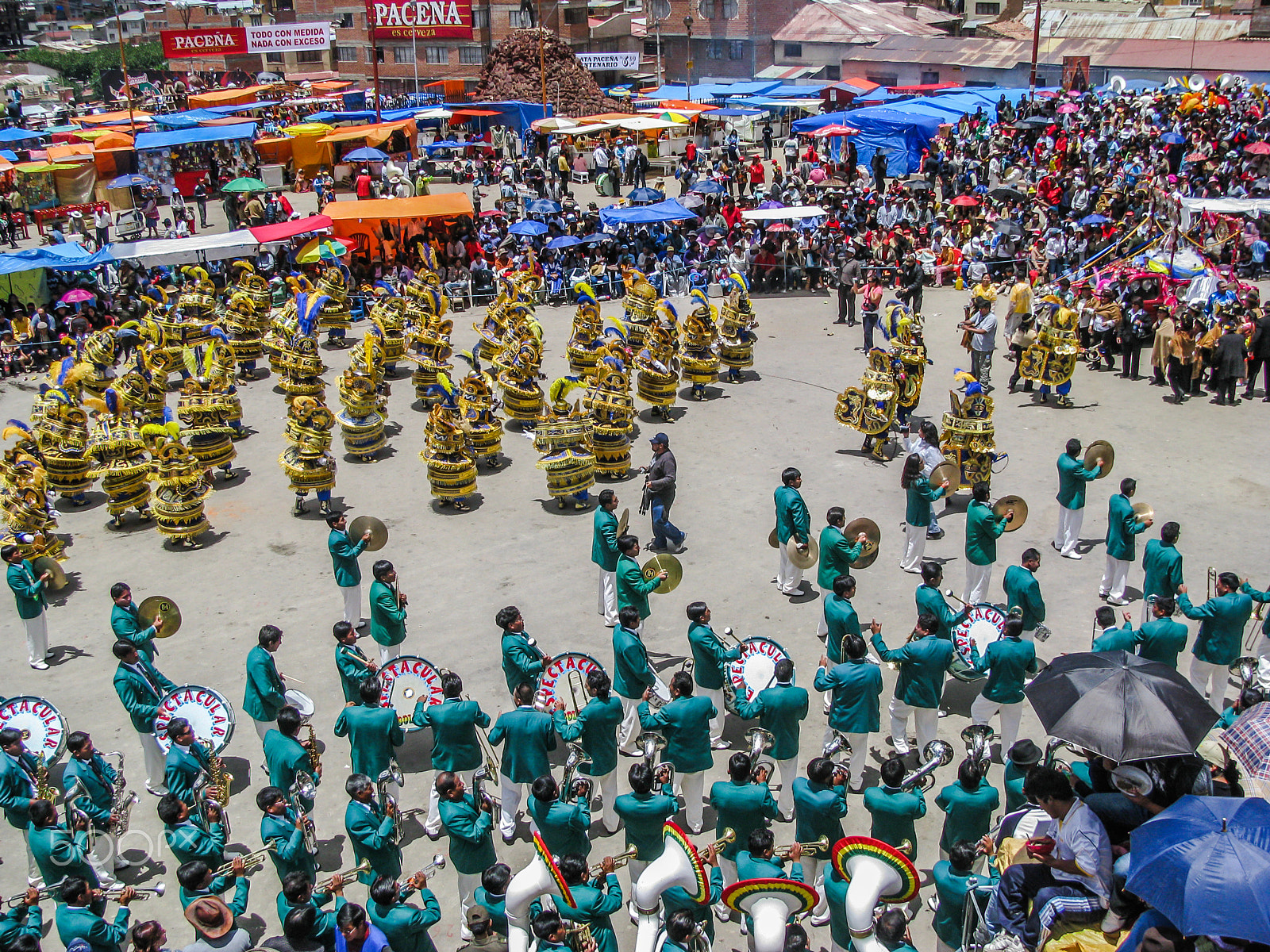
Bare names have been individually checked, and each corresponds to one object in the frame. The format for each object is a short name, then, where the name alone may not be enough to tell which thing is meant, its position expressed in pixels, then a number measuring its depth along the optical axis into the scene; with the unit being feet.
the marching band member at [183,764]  25.79
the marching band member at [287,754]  25.94
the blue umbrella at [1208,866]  15.75
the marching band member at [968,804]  23.43
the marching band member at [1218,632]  31.19
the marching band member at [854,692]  27.78
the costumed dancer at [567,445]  48.37
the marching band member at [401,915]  20.77
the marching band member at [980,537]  37.58
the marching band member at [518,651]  30.01
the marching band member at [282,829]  23.48
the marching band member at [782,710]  27.27
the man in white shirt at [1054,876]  18.45
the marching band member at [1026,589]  32.40
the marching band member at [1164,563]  33.60
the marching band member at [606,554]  38.68
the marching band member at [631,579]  34.45
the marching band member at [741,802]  23.36
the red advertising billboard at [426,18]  197.16
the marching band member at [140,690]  29.58
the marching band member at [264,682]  29.63
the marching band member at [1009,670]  28.96
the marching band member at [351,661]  29.76
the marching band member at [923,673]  29.17
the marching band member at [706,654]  29.76
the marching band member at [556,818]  23.24
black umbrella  20.63
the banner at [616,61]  207.72
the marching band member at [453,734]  27.09
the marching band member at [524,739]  26.40
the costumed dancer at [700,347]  61.57
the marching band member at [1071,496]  41.60
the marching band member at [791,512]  39.19
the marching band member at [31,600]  36.22
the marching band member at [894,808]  23.13
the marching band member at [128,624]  31.99
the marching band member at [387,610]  34.37
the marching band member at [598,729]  26.89
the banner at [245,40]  211.20
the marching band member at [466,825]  23.30
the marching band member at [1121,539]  37.78
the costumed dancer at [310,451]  48.47
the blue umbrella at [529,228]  85.15
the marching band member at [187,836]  22.97
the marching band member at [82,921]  20.92
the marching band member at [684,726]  26.55
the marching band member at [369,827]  23.26
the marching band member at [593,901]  20.89
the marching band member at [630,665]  30.22
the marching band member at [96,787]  25.89
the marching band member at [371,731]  27.12
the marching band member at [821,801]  23.20
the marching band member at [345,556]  37.68
